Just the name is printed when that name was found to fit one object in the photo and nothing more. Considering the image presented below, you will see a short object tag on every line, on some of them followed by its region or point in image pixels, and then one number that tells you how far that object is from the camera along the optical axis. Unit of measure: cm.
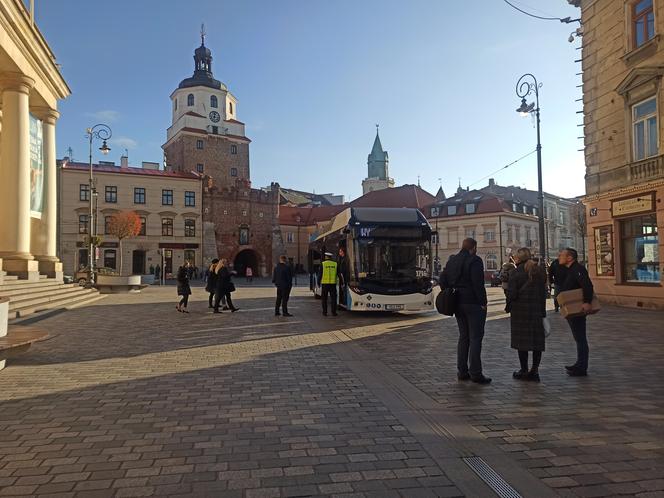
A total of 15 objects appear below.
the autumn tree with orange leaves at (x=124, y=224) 4408
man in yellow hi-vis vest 1492
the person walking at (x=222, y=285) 1636
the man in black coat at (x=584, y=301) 705
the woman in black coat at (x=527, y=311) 672
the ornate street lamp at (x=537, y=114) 1947
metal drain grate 338
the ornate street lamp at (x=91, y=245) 2998
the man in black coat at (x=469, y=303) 662
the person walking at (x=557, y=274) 743
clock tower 5994
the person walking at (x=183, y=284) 1621
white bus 1474
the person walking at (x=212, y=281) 1683
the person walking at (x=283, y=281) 1501
